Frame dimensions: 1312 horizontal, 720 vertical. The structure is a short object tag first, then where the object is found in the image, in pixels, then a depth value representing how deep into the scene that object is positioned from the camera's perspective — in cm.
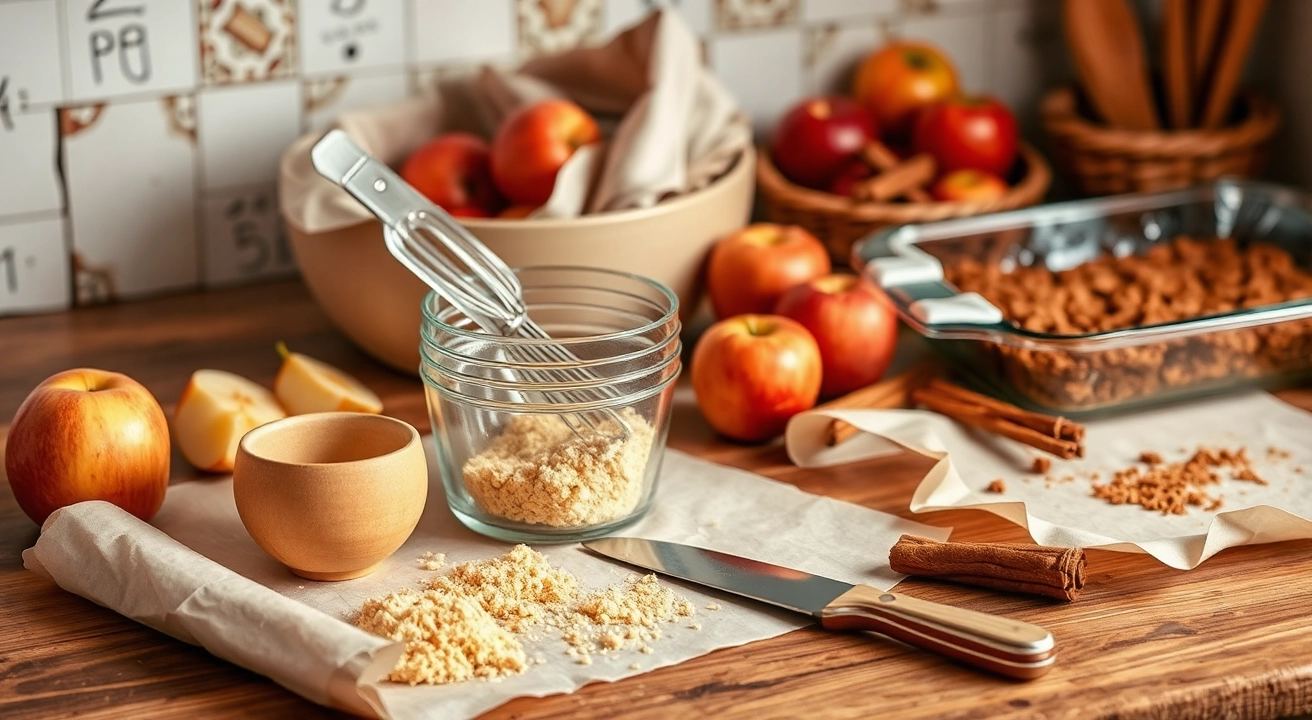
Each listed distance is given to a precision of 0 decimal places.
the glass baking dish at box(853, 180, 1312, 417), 101
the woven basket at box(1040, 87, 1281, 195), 135
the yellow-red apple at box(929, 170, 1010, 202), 131
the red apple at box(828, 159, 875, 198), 133
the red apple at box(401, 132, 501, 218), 115
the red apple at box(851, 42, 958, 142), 141
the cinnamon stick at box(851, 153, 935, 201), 128
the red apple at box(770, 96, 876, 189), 133
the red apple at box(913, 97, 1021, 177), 133
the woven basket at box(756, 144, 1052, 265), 126
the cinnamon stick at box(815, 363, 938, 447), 105
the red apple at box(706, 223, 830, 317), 113
